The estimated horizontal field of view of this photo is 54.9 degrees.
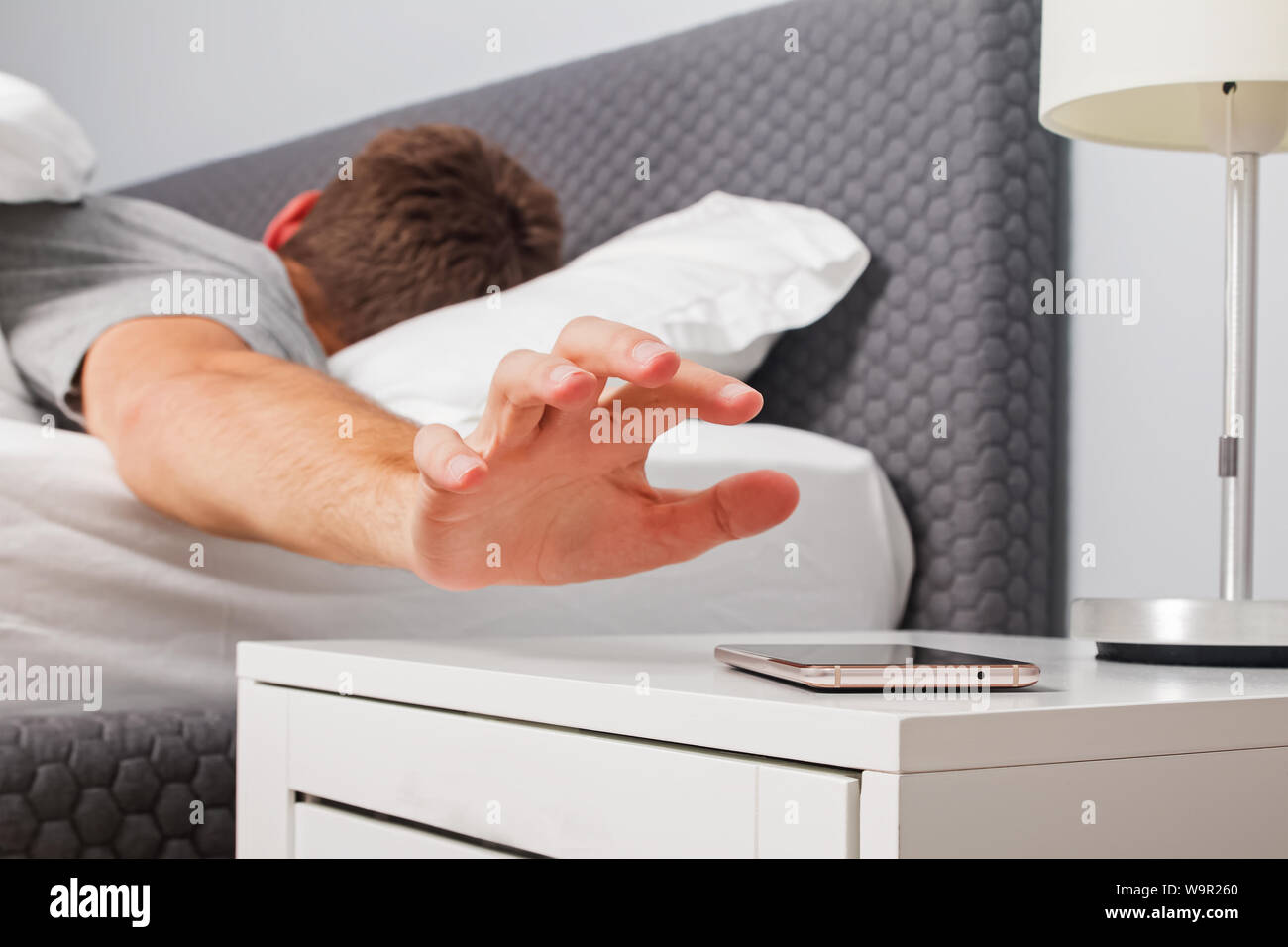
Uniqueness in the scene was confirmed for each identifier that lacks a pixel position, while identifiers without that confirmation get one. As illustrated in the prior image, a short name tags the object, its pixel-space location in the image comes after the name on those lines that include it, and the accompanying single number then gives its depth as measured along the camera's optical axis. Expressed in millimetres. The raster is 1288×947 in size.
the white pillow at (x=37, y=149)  1237
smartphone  575
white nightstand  502
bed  929
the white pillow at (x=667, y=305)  1360
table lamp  757
